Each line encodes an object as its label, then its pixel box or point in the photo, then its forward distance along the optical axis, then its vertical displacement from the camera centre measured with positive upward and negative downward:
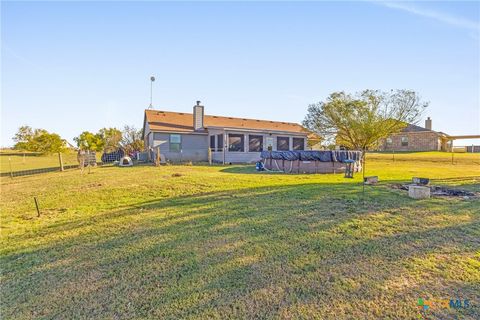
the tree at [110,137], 25.03 +1.91
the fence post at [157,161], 15.25 -0.44
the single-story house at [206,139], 18.30 +1.15
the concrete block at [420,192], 5.98 -1.01
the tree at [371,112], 18.74 +3.17
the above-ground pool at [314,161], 12.50 -0.43
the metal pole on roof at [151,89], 23.07 +6.31
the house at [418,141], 33.53 +1.59
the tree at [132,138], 25.09 +1.86
